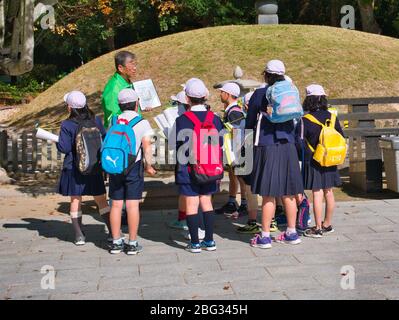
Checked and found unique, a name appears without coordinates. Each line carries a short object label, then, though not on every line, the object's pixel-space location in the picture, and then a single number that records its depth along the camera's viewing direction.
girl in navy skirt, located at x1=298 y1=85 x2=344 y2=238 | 6.71
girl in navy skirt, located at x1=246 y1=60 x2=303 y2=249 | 6.20
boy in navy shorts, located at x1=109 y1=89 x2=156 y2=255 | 6.13
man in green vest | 7.01
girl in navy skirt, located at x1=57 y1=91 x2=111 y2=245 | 6.41
